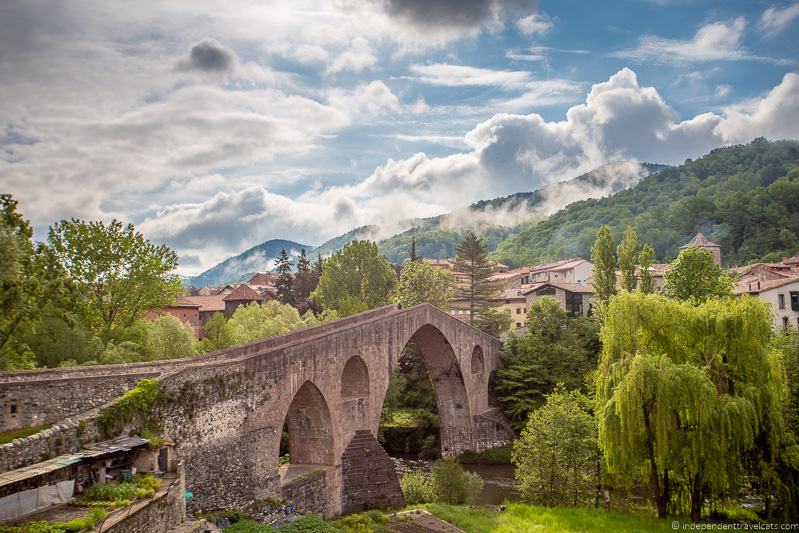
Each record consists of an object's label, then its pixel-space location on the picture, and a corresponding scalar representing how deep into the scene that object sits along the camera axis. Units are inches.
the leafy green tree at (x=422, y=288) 2255.2
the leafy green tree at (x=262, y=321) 1756.9
